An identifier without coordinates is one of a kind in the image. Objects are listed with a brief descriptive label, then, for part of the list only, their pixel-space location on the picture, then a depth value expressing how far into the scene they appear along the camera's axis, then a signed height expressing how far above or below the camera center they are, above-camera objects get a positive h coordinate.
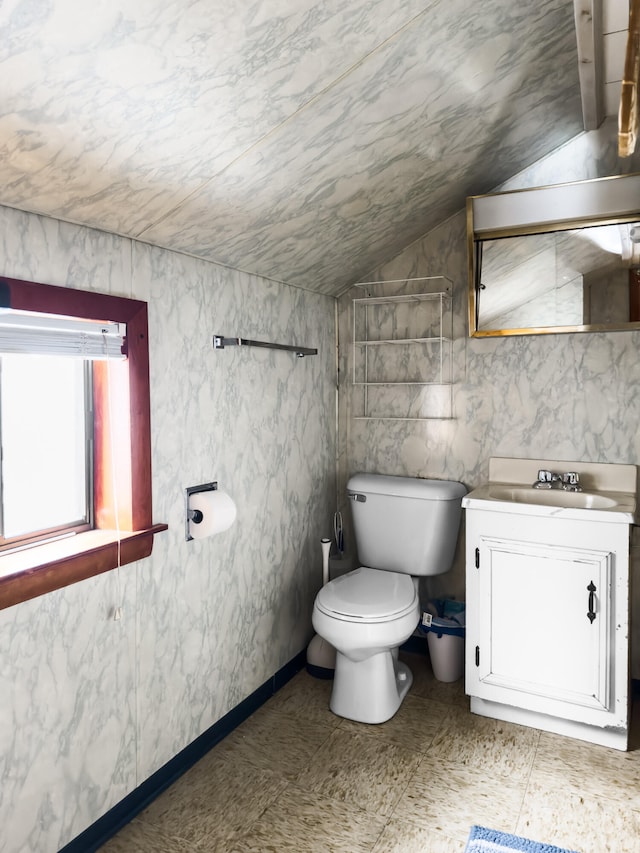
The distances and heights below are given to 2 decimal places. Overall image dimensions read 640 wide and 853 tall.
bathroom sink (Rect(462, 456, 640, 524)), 2.28 -0.36
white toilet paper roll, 2.10 -0.35
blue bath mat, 1.77 -1.27
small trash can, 2.77 -1.06
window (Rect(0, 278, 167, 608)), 1.77 -0.14
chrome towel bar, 2.24 +0.25
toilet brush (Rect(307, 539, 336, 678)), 2.81 -1.12
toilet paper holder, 2.13 -0.36
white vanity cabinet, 2.24 -0.80
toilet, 2.36 -0.75
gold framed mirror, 2.41 +0.60
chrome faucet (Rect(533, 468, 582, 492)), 2.64 -0.32
